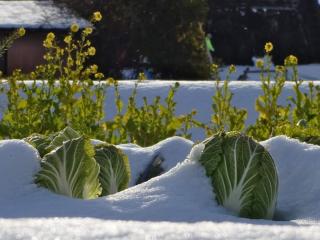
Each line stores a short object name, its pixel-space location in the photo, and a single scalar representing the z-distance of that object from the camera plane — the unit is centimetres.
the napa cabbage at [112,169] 455
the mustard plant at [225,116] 824
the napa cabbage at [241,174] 384
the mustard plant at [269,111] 815
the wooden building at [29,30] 3978
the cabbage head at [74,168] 404
